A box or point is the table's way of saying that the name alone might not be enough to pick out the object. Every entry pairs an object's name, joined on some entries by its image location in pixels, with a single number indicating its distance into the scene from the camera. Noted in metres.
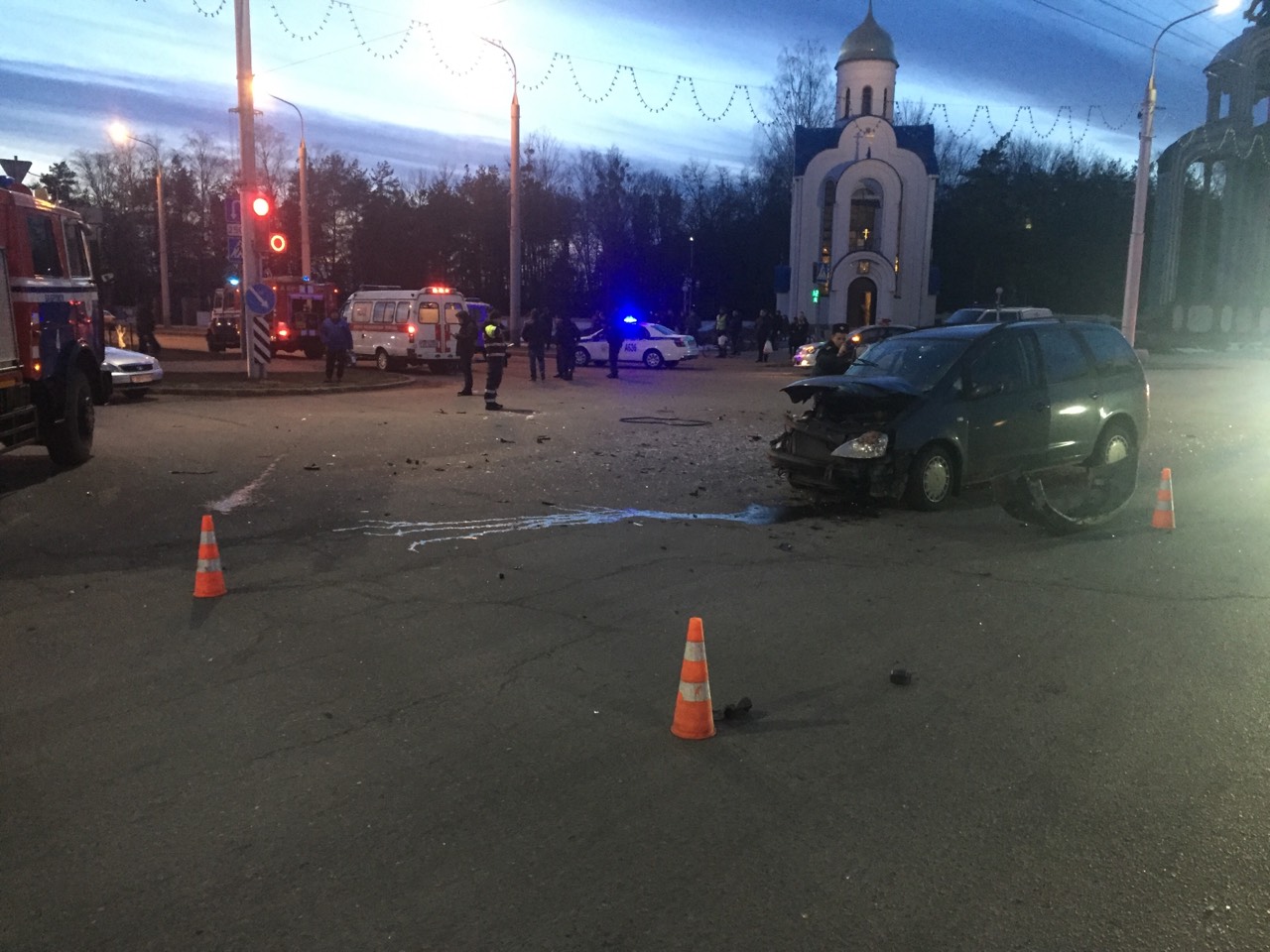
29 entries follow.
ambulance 29.42
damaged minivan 9.68
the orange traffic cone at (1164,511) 9.34
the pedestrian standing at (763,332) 39.47
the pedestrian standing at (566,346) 27.17
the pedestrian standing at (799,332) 38.47
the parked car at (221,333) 39.03
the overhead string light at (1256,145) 46.56
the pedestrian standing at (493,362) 19.02
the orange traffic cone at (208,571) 6.90
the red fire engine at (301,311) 36.53
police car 35.09
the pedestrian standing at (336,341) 23.94
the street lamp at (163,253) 53.53
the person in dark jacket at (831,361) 15.08
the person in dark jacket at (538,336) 26.12
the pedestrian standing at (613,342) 28.88
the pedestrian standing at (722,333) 45.75
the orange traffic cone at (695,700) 4.57
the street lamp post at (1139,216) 26.89
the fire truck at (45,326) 10.70
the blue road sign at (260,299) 22.56
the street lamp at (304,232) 40.69
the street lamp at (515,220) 34.91
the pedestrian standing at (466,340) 21.45
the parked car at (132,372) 19.20
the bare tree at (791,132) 71.88
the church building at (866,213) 50.88
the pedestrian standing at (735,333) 49.81
